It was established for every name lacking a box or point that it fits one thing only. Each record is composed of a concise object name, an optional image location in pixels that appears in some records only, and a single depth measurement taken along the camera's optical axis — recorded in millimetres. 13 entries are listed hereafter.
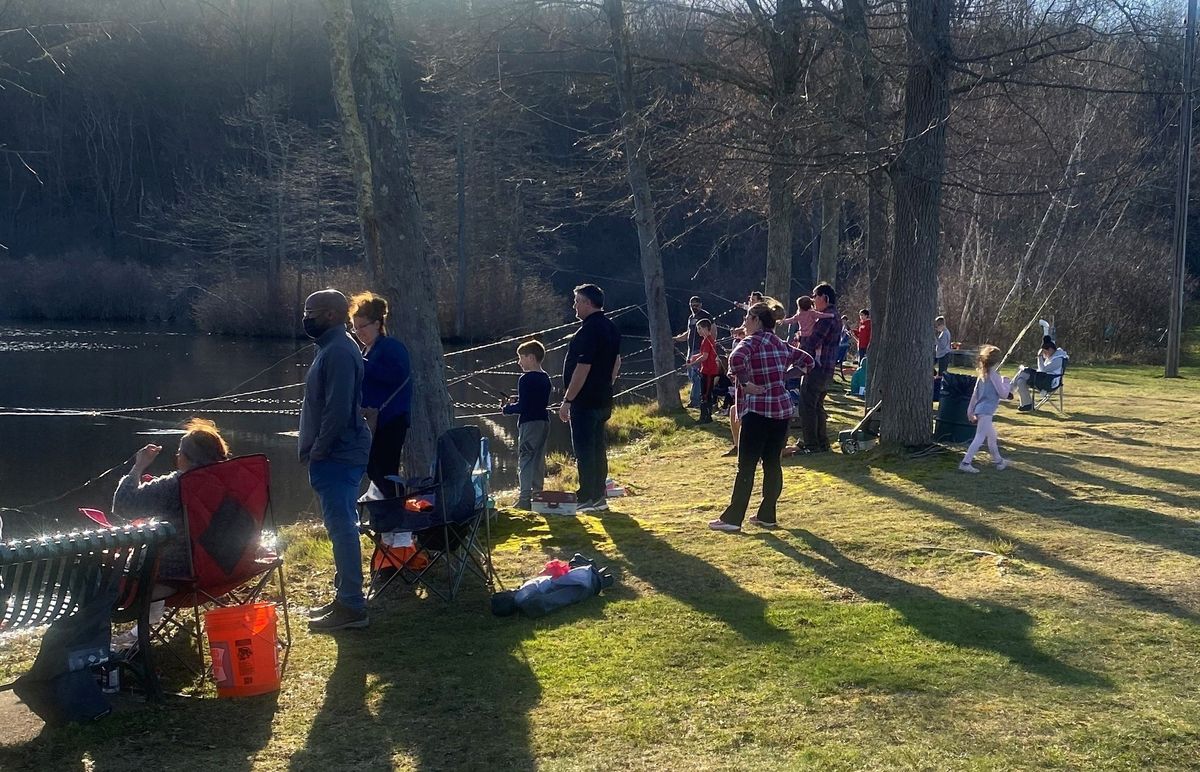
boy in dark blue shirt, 9523
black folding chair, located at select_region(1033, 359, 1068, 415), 15805
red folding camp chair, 5109
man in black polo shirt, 8484
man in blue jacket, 5594
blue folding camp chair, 6258
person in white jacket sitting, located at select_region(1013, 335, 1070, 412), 15766
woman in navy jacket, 6770
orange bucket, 4906
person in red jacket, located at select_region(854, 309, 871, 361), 18600
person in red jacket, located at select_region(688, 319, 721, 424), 16656
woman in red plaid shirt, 7754
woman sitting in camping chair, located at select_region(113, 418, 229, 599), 5121
